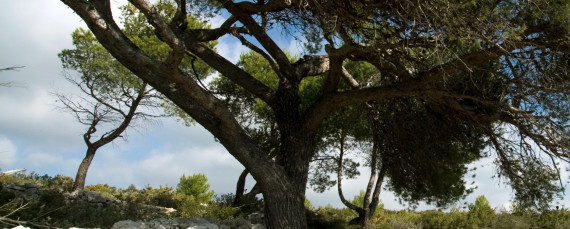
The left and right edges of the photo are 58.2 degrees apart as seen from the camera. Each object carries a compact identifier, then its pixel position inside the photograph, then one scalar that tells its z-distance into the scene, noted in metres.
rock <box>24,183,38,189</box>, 12.84
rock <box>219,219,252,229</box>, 9.45
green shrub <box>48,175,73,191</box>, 15.47
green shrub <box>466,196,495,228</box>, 13.38
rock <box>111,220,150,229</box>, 7.15
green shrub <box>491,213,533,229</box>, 12.42
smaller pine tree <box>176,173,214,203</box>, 17.27
